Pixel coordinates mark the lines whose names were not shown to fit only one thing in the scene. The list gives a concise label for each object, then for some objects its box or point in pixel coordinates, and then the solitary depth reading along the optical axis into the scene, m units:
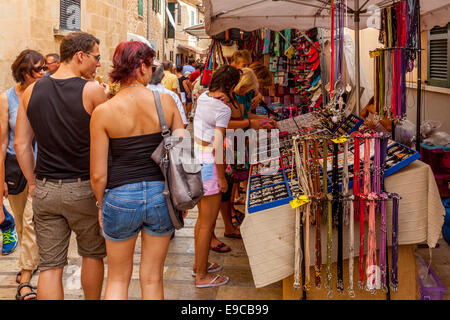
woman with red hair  2.59
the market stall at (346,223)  3.01
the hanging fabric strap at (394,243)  2.99
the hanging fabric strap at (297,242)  3.04
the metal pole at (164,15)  25.33
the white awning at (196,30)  11.49
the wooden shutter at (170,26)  28.24
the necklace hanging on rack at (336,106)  3.73
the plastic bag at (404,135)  5.13
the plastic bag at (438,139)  5.46
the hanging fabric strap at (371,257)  3.00
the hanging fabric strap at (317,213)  3.04
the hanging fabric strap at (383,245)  3.01
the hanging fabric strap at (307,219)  3.05
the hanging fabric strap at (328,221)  3.03
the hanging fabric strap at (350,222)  3.01
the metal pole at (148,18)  20.03
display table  3.10
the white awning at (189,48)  33.39
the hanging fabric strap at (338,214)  3.03
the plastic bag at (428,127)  5.71
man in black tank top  2.90
